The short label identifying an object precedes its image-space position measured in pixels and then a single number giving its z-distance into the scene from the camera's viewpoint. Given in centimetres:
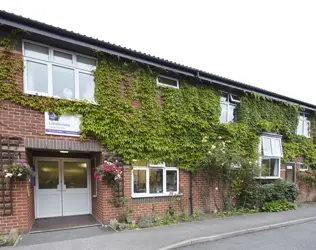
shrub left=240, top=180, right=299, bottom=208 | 840
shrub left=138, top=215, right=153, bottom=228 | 591
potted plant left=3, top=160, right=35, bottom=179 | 475
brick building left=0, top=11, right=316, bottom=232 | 513
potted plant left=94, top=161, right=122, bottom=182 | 575
